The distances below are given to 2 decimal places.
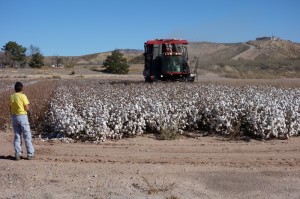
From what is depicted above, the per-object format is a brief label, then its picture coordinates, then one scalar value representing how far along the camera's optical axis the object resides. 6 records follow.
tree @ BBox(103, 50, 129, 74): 75.56
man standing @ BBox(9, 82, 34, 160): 8.70
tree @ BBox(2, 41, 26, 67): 101.00
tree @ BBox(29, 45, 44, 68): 94.06
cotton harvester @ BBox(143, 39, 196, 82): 24.83
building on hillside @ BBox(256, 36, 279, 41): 124.14
